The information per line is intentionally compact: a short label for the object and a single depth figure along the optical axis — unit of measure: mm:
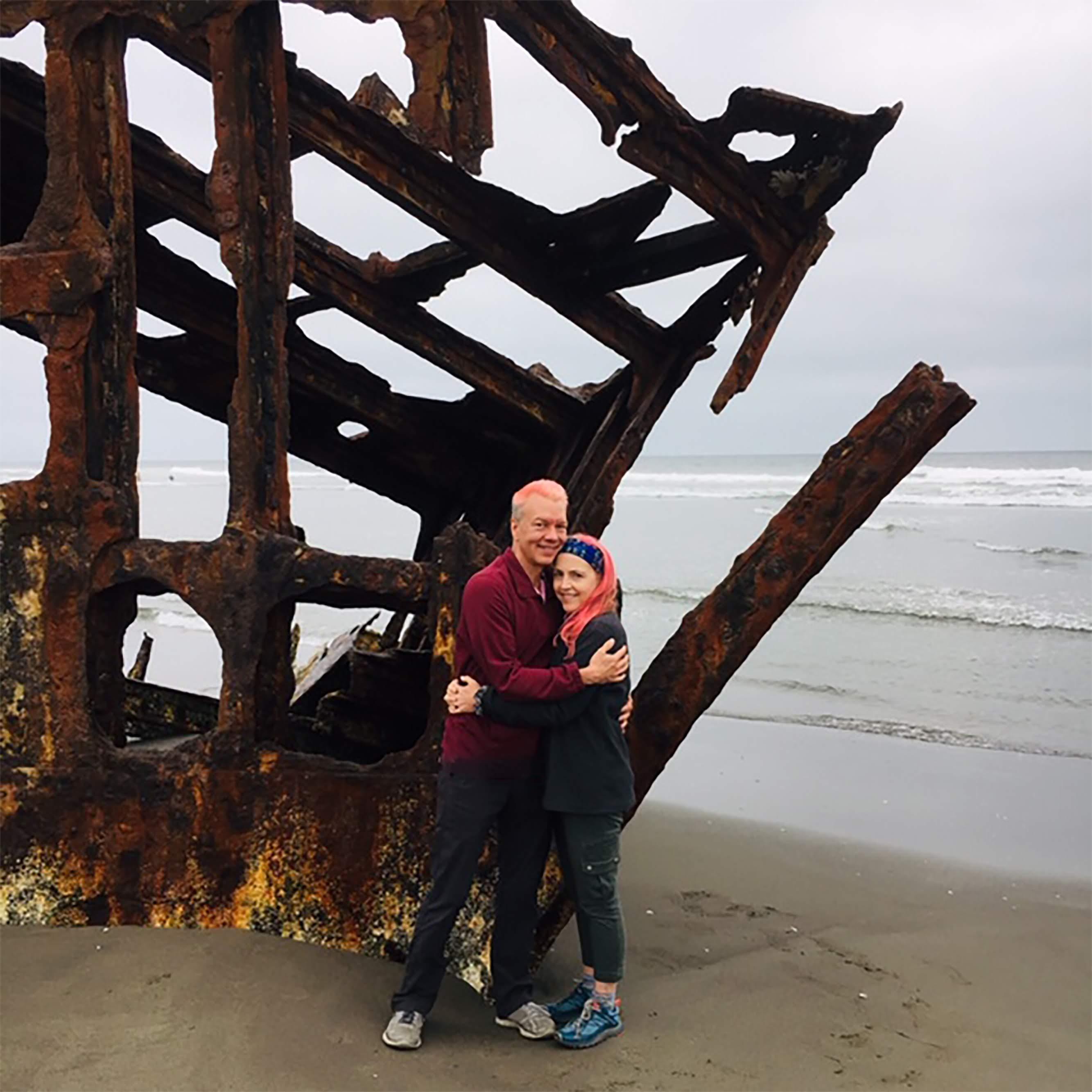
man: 2689
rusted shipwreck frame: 2900
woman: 2705
